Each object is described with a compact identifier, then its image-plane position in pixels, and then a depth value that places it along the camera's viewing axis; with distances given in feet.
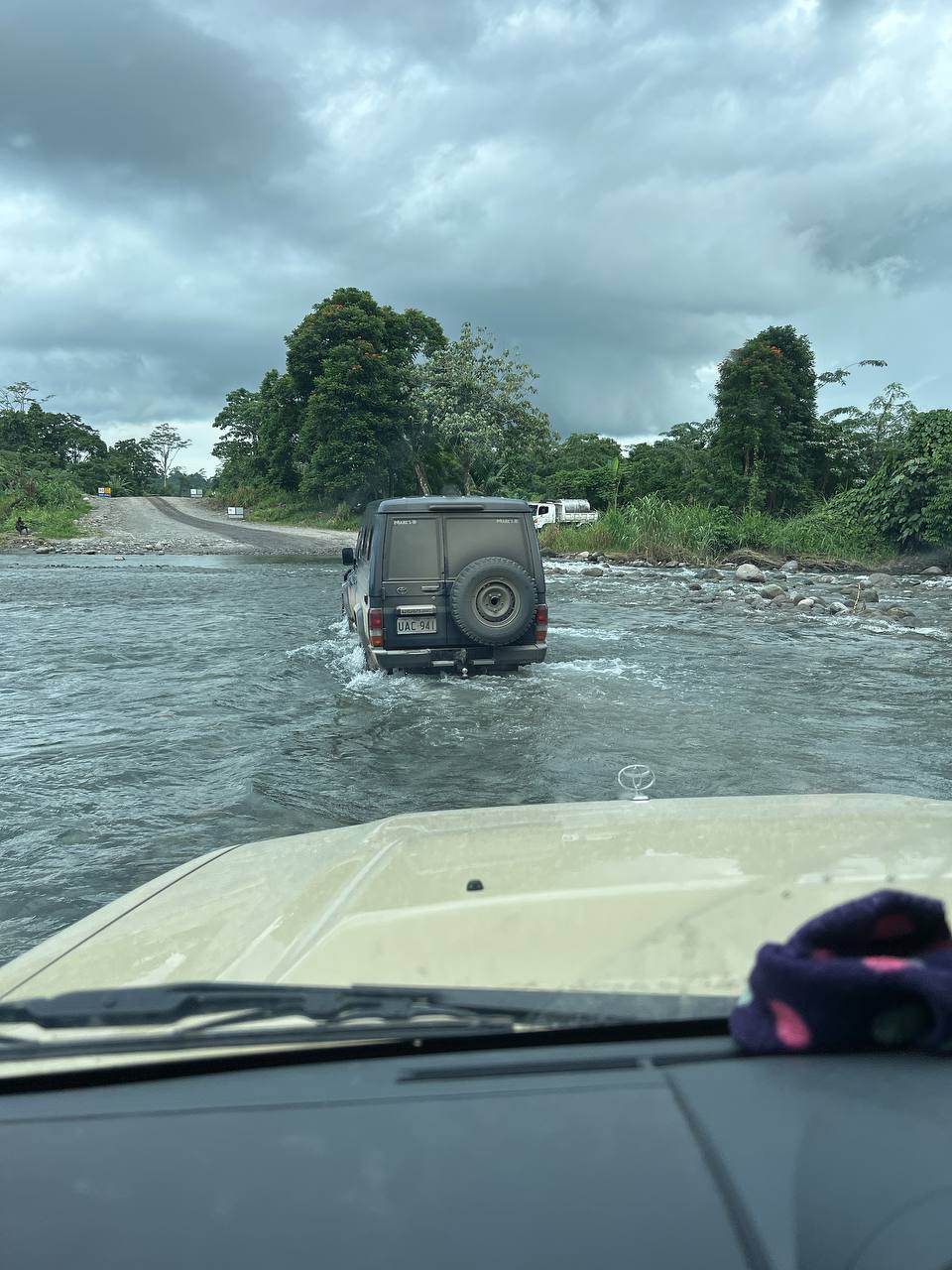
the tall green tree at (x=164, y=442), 418.31
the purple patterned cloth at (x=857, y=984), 5.12
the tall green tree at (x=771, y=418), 121.80
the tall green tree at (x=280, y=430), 184.85
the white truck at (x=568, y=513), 140.27
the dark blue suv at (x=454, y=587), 33.06
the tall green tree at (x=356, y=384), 162.20
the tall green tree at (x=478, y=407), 157.69
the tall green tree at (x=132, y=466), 365.61
